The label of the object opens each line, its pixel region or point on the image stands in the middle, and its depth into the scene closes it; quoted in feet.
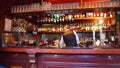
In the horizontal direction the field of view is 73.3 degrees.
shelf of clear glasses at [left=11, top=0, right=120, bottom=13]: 6.96
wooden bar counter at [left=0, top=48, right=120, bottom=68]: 4.71
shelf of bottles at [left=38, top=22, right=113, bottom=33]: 9.71
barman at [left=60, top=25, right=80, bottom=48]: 7.38
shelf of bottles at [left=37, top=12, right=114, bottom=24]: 9.56
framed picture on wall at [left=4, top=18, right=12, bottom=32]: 7.06
